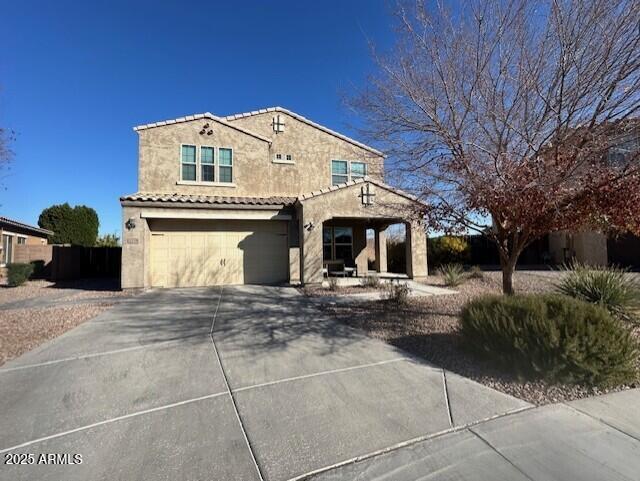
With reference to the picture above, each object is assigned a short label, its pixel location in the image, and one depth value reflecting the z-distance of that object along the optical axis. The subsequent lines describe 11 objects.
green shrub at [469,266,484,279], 13.28
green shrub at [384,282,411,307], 8.81
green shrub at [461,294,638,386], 4.03
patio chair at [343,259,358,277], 15.32
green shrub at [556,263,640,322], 6.63
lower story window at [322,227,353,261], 17.02
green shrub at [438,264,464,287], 11.81
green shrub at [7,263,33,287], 13.90
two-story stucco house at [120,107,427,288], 12.88
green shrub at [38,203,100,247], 24.53
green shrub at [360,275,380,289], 11.88
